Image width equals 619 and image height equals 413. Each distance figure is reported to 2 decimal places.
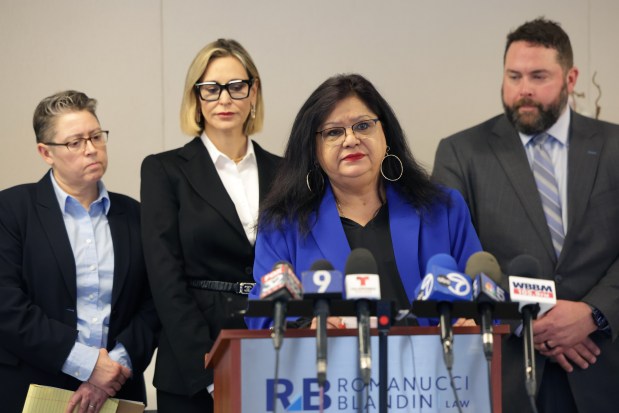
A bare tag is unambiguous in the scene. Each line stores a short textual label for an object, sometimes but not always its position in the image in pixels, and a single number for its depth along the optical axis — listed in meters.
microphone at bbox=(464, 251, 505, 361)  2.27
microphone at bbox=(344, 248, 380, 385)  2.19
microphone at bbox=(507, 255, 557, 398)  2.25
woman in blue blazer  3.10
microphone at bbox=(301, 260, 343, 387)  2.19
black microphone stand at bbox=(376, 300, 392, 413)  2.23
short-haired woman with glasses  3.63
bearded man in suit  3.63
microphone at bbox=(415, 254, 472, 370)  2.25
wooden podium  2.29
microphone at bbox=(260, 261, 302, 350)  2.19
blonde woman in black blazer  3.61
